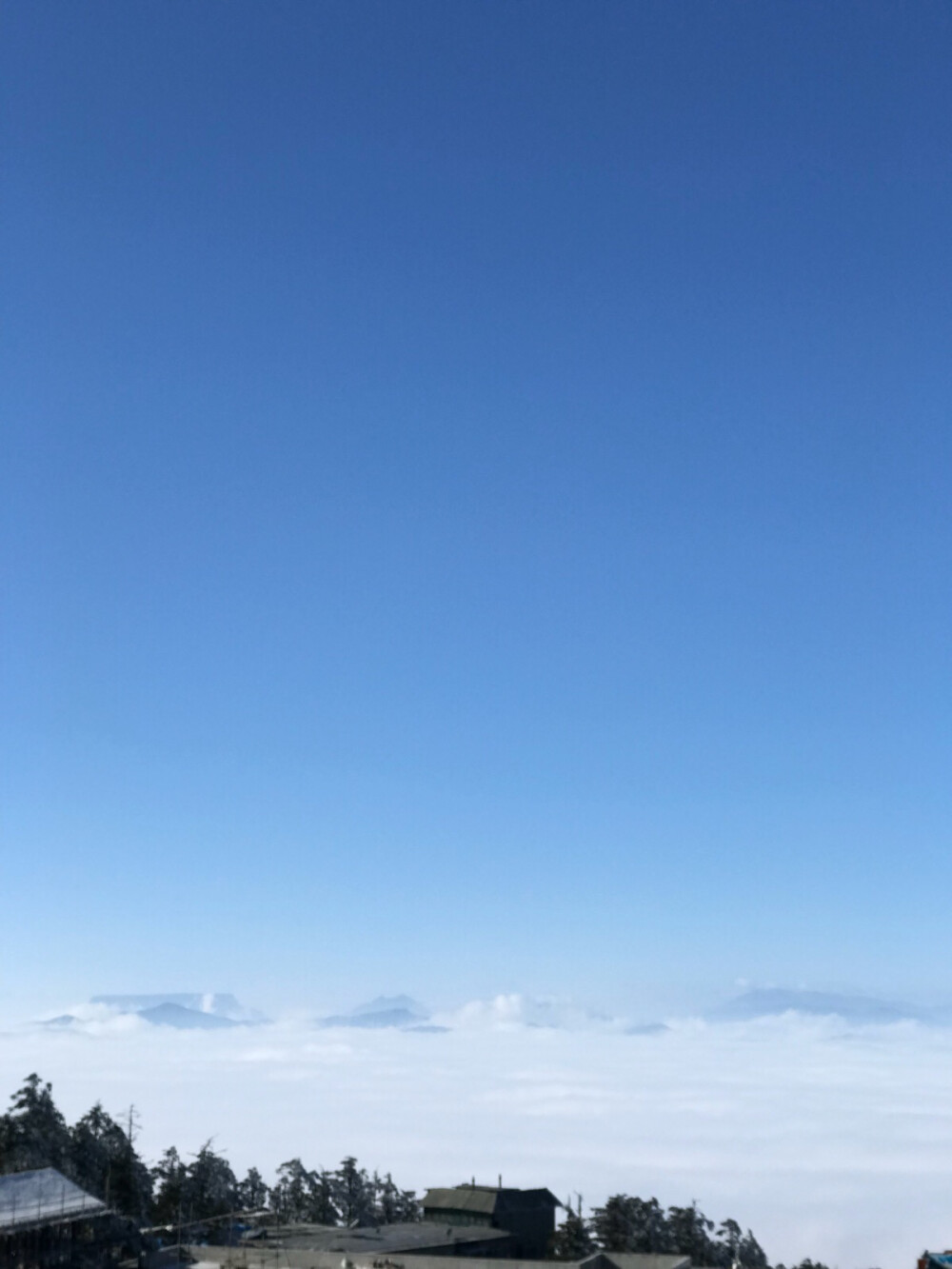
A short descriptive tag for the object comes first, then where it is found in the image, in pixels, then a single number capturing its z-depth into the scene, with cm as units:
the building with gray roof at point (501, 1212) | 9906
